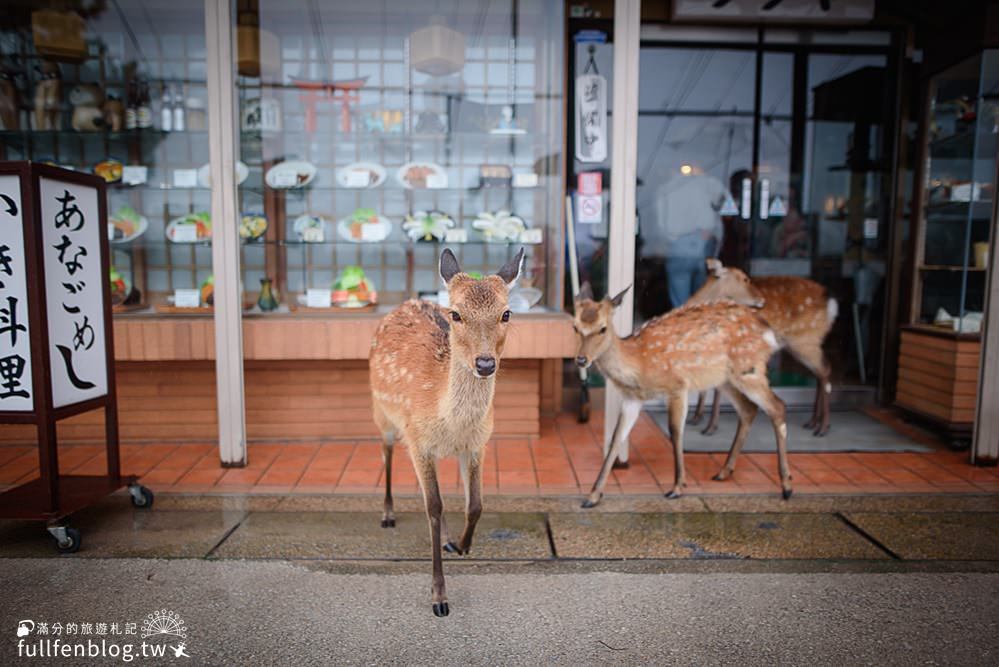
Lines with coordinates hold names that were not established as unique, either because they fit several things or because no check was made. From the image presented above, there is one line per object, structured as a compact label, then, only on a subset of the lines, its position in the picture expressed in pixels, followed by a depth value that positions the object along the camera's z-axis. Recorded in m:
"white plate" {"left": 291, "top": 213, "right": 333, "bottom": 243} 5.91
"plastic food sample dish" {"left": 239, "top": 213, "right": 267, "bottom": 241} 5.51
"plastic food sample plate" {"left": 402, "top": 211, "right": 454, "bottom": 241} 6.00
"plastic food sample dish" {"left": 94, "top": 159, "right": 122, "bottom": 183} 5.80
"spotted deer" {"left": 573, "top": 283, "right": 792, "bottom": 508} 4.28
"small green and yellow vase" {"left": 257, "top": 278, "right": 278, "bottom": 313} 5.51
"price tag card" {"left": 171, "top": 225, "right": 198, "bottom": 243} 5.79
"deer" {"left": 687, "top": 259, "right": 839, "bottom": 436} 5.71
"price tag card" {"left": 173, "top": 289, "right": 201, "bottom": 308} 5.37
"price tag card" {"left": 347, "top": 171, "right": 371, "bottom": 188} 6.09
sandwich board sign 3.49
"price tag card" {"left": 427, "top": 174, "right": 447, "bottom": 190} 6.09
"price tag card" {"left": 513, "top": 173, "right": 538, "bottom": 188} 6.00
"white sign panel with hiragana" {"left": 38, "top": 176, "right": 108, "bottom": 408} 3.62
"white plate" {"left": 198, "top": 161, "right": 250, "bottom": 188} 5.84
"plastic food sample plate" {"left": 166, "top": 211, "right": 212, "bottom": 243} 5.78
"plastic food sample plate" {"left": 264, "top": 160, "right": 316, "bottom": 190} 5.97
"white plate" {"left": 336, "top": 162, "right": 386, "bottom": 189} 6.11
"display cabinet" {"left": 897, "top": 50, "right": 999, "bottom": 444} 5.41
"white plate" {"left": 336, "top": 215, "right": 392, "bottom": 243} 5.99
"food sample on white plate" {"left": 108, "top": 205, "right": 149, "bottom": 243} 5.78
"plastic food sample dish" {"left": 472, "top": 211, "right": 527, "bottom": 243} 5.96
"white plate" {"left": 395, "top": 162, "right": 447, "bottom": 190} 6.10
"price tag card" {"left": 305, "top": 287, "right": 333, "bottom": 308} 5.58
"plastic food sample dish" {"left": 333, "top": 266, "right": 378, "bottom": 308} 5.66
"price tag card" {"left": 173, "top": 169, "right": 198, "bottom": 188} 5.86
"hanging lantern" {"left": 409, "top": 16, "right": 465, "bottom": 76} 5.95
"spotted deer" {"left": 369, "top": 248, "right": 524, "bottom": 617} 2.78
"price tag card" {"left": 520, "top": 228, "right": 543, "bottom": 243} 5.93
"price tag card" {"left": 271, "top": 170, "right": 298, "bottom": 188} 5.98
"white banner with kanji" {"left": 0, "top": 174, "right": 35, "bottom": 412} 3.50
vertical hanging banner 5.94
